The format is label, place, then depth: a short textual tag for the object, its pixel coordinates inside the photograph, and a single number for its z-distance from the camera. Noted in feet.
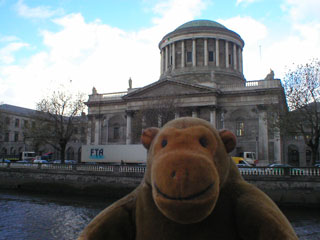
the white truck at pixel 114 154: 96.02
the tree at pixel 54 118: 103.65
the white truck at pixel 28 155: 160.09
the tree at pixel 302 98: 76.89
